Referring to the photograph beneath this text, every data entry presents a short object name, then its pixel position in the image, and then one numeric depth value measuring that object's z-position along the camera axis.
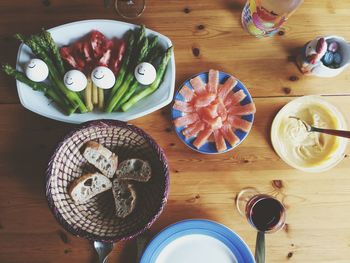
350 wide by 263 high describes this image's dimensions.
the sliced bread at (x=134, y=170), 1.12
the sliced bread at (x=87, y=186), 1.09
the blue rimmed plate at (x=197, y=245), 1.13
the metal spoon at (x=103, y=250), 1.15
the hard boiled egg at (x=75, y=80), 1.11
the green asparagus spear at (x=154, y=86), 1.16
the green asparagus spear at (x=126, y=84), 1.16
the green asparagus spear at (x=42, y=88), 1.12
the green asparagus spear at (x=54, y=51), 1.15
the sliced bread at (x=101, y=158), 1.11
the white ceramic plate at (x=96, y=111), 1.14
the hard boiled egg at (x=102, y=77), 1.11
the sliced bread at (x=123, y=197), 1.11
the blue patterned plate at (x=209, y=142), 1.18
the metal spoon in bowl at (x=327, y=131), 1.08
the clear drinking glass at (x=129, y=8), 1.27
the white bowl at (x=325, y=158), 1.22
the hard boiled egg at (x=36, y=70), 1.11
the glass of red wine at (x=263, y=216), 1.11
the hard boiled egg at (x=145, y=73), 1.13
